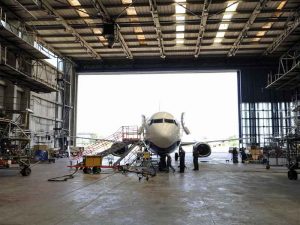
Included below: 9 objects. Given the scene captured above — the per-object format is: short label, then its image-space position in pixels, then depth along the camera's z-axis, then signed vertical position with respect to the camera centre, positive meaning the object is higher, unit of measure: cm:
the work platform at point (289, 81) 2193 +435
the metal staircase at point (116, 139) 2380 -29
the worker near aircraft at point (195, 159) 2196 -143
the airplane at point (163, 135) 1967 +18
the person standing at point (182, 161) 1983 -141
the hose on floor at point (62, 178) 1487 -192
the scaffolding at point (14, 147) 1672 -52
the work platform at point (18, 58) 2150 +651
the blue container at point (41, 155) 3095 -167
